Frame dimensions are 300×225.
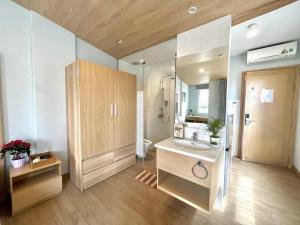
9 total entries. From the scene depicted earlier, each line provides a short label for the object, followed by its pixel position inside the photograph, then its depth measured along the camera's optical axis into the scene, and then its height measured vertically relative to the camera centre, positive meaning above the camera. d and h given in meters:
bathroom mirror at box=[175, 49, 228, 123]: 1.79 +0.28
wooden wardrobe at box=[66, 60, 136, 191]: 1.99 -0.24
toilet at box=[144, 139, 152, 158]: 3.14 -0.91
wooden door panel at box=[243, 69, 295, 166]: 2.68 -0.22
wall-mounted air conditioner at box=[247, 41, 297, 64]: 2.39 +1.01
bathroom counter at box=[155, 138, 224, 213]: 1.36 -0.70
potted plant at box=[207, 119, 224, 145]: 1.71 -0.29
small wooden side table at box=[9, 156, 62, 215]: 1.65 -1.08
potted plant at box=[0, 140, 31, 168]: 1.75 -0.60
